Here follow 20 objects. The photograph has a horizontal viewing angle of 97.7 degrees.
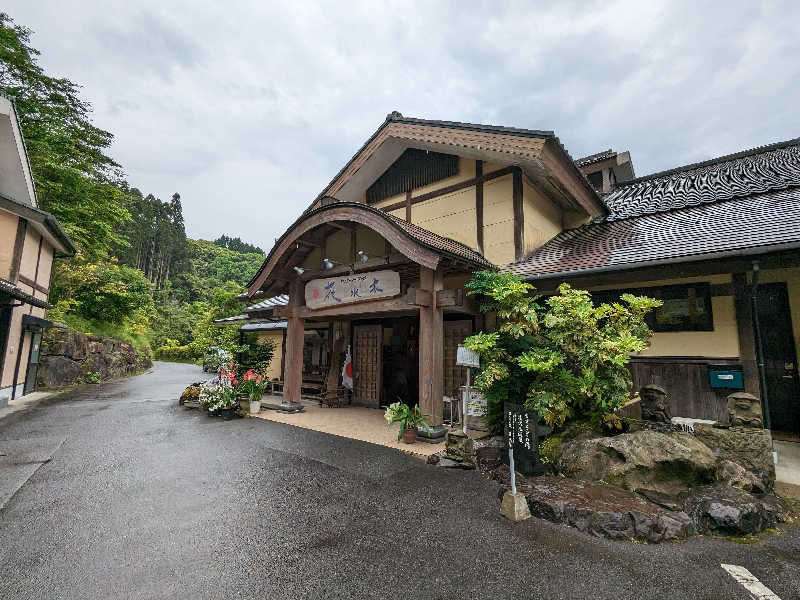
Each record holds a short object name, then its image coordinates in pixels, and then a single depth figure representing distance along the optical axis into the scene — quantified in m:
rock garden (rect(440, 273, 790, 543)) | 3.49
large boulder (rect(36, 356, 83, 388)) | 13.72
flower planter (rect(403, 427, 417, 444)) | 6.20
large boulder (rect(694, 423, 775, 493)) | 3.95
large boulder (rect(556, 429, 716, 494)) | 3.95
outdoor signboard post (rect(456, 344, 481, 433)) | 5.78
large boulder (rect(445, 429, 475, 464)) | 5.18
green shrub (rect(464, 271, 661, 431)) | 4.77
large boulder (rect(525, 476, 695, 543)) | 3.28
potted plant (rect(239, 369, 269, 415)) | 9.07
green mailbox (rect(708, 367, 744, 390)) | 5.42
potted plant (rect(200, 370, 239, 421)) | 8.87
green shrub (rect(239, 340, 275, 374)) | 9.72
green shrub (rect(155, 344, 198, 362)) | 33.00
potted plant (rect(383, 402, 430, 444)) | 6.17
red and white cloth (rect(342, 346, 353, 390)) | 10.32
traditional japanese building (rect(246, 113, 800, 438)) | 5.73
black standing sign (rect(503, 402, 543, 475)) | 4.36
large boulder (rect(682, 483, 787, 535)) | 3.32
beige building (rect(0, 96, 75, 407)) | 10.31
